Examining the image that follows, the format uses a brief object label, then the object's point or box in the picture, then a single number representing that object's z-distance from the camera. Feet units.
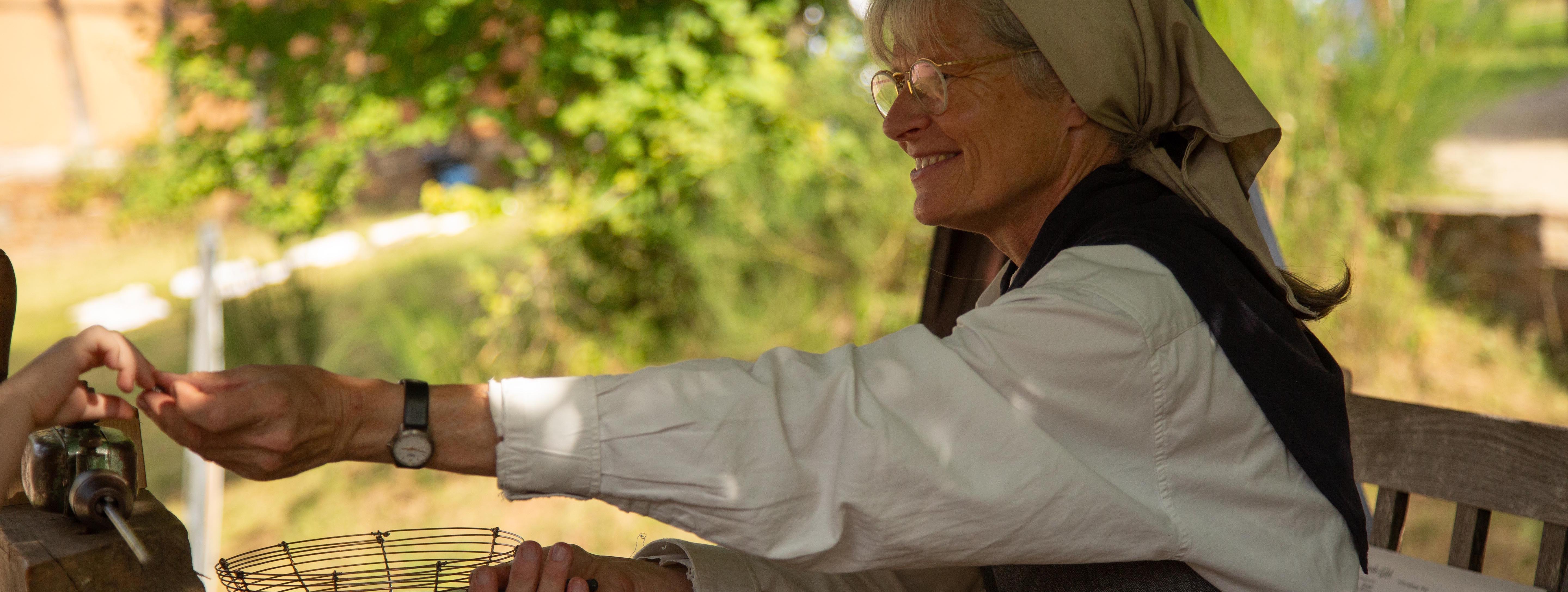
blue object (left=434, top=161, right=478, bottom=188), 41.09
